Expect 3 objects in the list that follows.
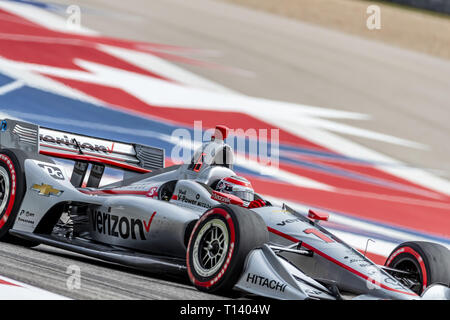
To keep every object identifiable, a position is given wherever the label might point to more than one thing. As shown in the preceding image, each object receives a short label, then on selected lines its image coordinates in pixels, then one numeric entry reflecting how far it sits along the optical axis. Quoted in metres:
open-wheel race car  11.36
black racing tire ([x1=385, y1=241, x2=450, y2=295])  12.52
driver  13.78
